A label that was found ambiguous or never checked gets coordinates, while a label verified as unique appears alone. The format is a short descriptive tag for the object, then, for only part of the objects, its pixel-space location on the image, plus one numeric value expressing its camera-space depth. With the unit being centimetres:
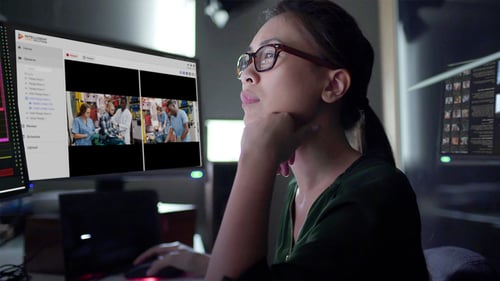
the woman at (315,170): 52
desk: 77
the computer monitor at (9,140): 68
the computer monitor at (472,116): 112
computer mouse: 71
